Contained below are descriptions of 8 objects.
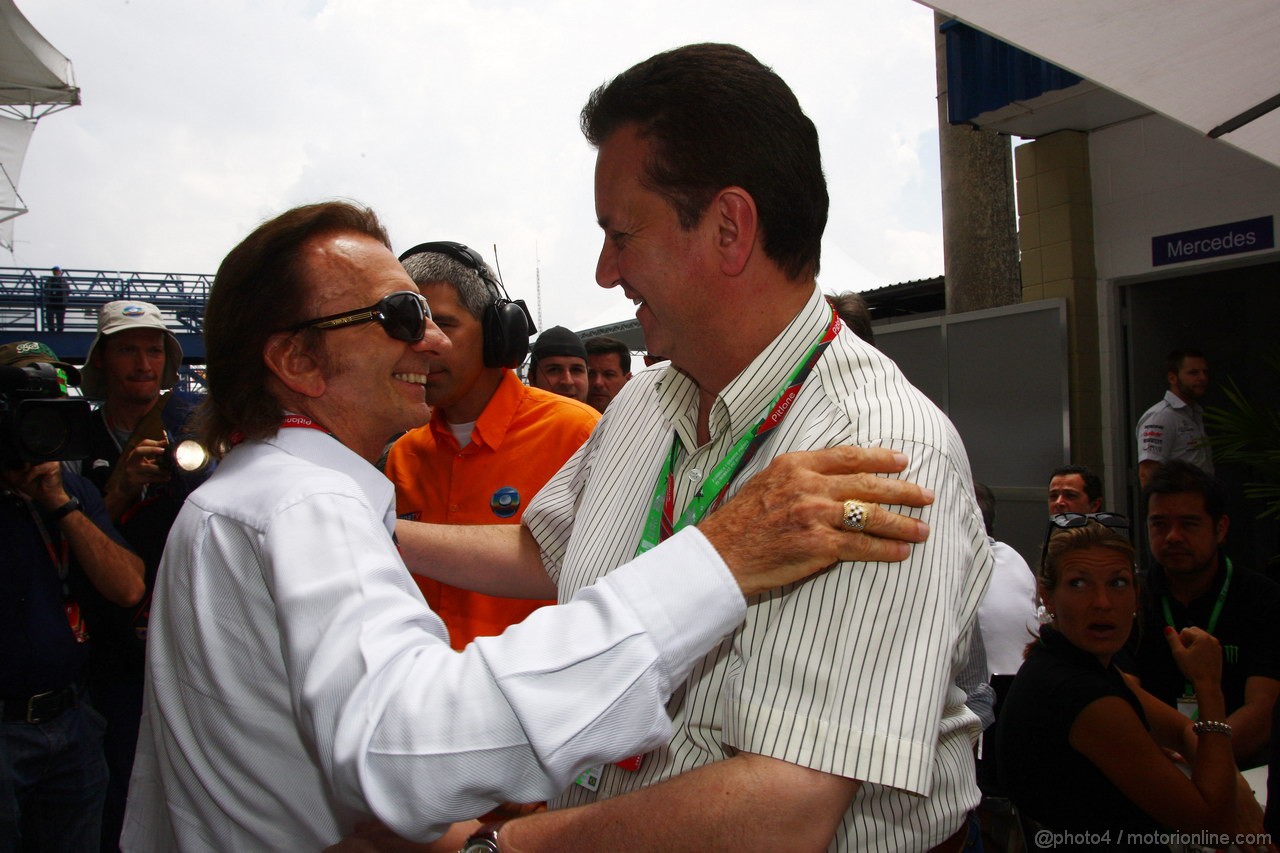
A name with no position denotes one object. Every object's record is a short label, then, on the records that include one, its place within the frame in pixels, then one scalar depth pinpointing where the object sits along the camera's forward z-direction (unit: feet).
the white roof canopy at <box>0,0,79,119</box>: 47.80
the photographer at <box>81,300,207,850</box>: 11.51
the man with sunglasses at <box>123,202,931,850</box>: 3.53
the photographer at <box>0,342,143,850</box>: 10.25
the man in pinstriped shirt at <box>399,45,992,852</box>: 3.81
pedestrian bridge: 80.84
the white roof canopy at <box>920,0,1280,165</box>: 7.74
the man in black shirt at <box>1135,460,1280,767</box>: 11.39
